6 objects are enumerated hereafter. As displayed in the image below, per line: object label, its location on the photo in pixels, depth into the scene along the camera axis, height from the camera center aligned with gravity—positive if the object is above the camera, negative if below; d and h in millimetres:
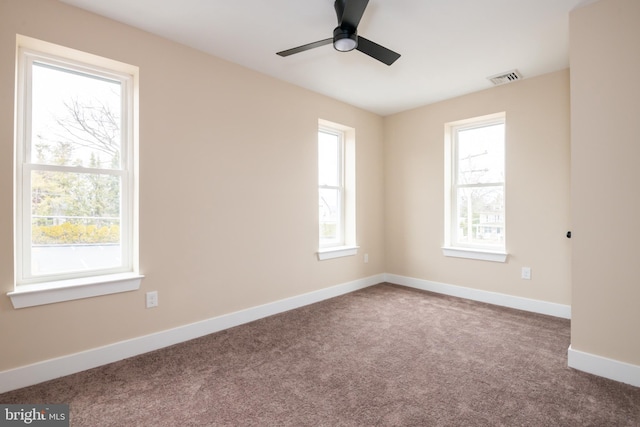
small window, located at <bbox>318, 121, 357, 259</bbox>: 4344 +355
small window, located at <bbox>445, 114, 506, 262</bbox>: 3945 +369
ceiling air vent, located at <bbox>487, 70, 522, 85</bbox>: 3400 +1494
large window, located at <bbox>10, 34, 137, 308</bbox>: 2242 +336
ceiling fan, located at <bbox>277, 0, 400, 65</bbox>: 2059 +1267
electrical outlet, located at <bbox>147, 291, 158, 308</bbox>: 2633 -704
